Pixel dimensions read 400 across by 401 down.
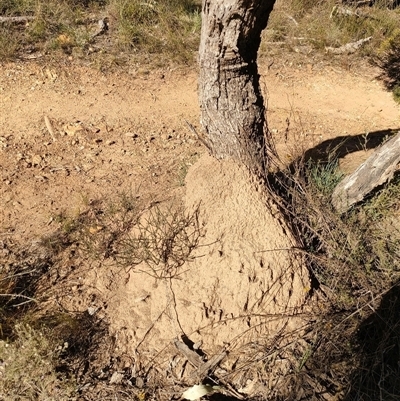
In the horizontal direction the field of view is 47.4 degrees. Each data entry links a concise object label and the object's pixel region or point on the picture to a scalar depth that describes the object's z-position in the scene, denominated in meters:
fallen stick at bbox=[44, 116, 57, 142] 4.54
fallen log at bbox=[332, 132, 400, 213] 3.08
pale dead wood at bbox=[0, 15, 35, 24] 5.64
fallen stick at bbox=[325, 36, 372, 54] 6.10
